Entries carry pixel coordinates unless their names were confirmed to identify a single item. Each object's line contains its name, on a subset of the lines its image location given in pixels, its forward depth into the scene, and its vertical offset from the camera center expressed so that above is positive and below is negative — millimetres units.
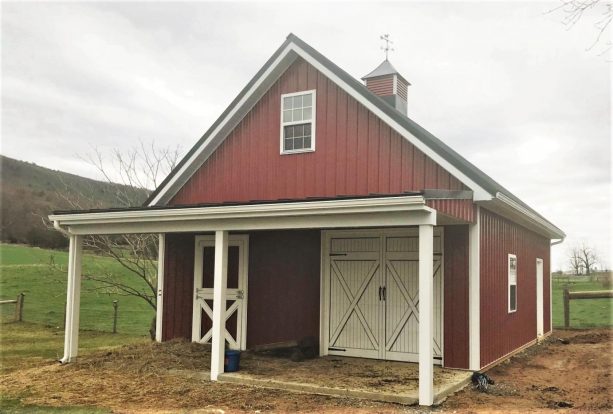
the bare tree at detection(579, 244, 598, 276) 55600 +1186
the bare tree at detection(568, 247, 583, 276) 55756 +905
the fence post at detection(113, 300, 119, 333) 19158 -2071
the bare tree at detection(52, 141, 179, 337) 17578 +2711
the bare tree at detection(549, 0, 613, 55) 5707 +2547
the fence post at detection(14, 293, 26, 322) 20984 -1799
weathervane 15484 +5968
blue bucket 10070 -1695
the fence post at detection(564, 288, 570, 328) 19927 -1355
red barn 10180 +631
